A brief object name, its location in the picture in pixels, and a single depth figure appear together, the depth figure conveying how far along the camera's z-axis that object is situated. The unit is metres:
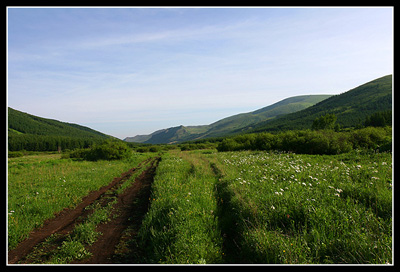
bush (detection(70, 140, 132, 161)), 29.91
